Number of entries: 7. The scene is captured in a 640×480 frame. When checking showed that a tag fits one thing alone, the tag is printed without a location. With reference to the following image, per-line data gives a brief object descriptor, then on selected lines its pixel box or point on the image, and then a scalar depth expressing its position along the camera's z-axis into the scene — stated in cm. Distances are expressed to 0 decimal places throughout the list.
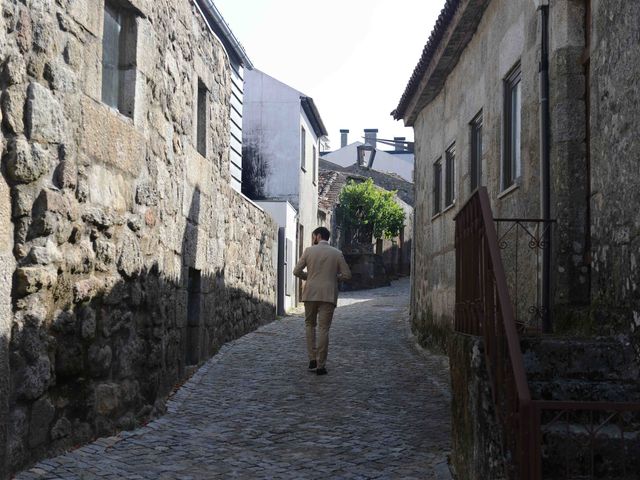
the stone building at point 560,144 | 437
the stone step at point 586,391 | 402
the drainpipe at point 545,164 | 600
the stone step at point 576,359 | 421
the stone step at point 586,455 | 350
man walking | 860
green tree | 3130
